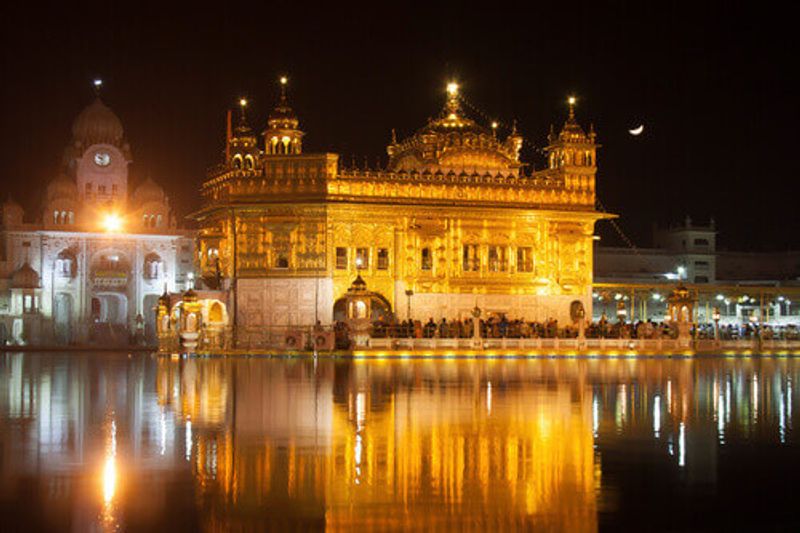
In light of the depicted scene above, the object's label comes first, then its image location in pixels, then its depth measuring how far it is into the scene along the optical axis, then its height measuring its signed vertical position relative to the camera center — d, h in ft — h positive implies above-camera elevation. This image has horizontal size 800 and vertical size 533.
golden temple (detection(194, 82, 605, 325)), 139.64 +12.20
